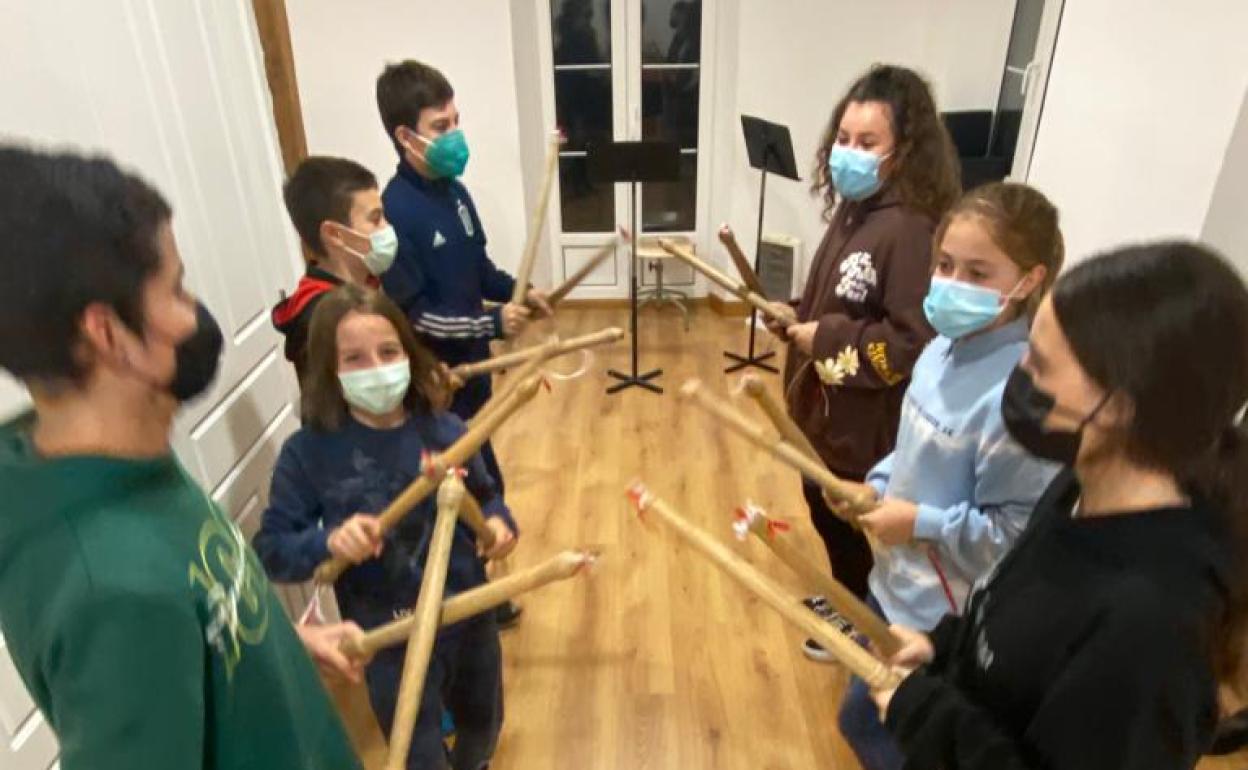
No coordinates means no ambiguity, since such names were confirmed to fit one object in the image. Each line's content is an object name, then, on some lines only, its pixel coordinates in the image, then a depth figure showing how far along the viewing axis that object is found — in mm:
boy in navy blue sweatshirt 2131
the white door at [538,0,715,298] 4504
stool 4750
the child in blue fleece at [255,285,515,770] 1413
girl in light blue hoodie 1293
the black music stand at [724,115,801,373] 3900
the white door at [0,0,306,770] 1106
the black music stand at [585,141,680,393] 3744
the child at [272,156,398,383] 1756
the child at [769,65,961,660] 1702
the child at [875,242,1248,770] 748
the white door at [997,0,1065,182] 3463
